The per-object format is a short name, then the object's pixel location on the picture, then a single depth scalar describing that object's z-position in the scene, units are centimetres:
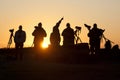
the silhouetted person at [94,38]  2278
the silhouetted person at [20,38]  2216
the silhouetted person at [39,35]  2254
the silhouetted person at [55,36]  2262
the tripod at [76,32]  2507
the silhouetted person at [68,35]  2253
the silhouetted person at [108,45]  2385
